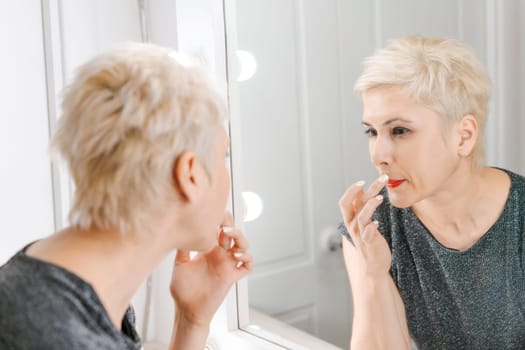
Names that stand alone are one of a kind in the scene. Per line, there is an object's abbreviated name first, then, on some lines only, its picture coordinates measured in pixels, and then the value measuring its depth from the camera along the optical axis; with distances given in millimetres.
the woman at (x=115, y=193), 661
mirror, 939
